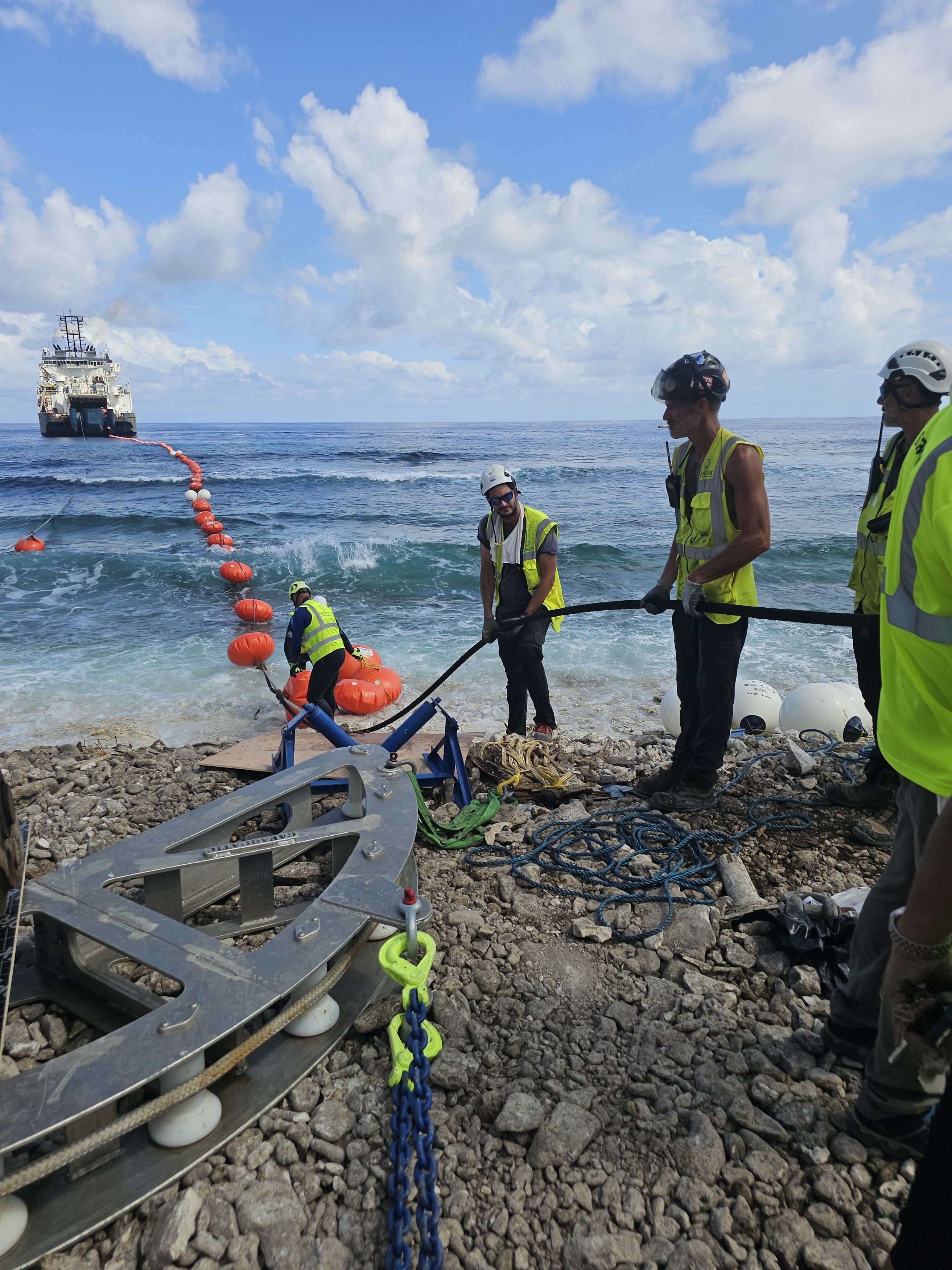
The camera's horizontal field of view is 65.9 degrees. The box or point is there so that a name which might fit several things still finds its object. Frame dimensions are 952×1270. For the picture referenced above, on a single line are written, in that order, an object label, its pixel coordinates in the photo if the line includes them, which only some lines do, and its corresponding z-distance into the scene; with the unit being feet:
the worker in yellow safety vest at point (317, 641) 21.17
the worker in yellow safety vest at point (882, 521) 11.63
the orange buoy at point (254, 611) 38.04
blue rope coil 10.18
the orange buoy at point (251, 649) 29.09
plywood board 15.84
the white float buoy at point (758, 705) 19.80
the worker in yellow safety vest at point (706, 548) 11.41
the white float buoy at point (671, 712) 19.49
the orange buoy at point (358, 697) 24.73
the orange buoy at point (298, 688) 23.57
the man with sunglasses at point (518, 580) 17.63
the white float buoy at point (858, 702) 19.45
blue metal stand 13.25
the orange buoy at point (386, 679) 25.62
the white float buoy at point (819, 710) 18.98
